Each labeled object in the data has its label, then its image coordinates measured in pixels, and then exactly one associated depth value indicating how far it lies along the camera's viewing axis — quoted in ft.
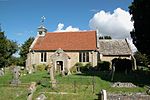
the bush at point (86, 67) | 77.88
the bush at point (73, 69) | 78.24
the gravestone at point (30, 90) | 24.04
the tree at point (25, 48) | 116.63
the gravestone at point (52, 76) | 38.03
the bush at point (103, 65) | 78.61
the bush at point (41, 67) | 81.29
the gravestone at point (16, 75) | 42.21
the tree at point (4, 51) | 78.14
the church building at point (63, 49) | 79.34
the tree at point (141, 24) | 45.24
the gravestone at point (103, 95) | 28.16
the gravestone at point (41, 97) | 31.28
